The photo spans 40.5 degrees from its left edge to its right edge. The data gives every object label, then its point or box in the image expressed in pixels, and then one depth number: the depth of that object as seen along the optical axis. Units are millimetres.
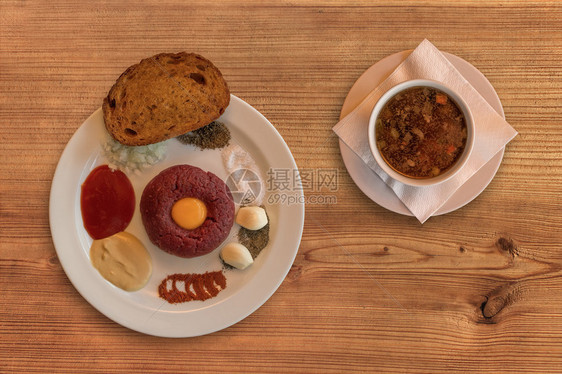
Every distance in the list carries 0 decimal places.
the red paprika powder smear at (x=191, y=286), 820
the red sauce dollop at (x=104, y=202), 819
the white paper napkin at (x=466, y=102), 789
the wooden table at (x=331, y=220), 835
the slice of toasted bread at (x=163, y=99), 774
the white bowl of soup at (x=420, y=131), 768
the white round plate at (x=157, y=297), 810
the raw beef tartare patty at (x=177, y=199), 799
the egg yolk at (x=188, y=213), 801
